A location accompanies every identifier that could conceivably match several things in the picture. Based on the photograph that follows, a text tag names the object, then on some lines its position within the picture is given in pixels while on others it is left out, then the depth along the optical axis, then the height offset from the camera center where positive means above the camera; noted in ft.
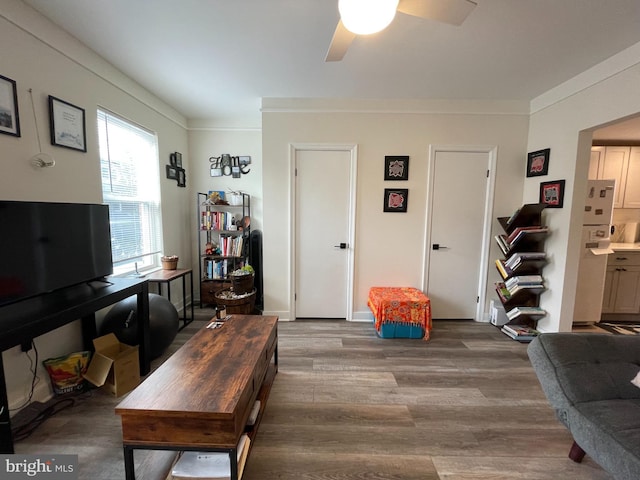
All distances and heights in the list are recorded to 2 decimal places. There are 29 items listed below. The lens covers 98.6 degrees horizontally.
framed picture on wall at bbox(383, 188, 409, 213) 10.51 +0.52
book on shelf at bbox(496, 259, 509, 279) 9.95 -2.00
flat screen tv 4.99 -0.81
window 8.22 +0.61
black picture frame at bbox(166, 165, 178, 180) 10.95 +1.51
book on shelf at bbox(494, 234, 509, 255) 9.85 -1.03
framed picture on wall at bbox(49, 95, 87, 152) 6.35 +2.00
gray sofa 3.65 -2.81
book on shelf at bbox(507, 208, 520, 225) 9.23 -0.12
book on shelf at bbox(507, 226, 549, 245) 9.15 -0.54
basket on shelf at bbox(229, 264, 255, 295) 10.34 -2.63
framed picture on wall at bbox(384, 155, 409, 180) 10.37 +1.72
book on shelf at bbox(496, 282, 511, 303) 10.00 -2.87
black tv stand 4.33 -1.95
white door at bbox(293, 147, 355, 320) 10.46 -0.78
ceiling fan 3.77 +3.05
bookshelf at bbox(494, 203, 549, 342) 9.31 -1.89
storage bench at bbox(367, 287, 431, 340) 9.43 -3.56
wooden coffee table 3.85 -2.79
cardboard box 6.34 -3.72
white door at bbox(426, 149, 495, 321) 10.48 -0.71
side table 9.10 -2.30
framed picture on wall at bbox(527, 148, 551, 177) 9.50 +1.86
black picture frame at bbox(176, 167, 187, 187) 11.71 +1.39
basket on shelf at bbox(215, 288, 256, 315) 10.10 -3.36
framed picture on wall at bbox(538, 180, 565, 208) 8.87 +0.73
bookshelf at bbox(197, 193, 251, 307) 11.68 -1.64
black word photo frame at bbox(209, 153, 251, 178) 12.48 +2.03
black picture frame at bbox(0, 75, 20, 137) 5.39 +1.97
